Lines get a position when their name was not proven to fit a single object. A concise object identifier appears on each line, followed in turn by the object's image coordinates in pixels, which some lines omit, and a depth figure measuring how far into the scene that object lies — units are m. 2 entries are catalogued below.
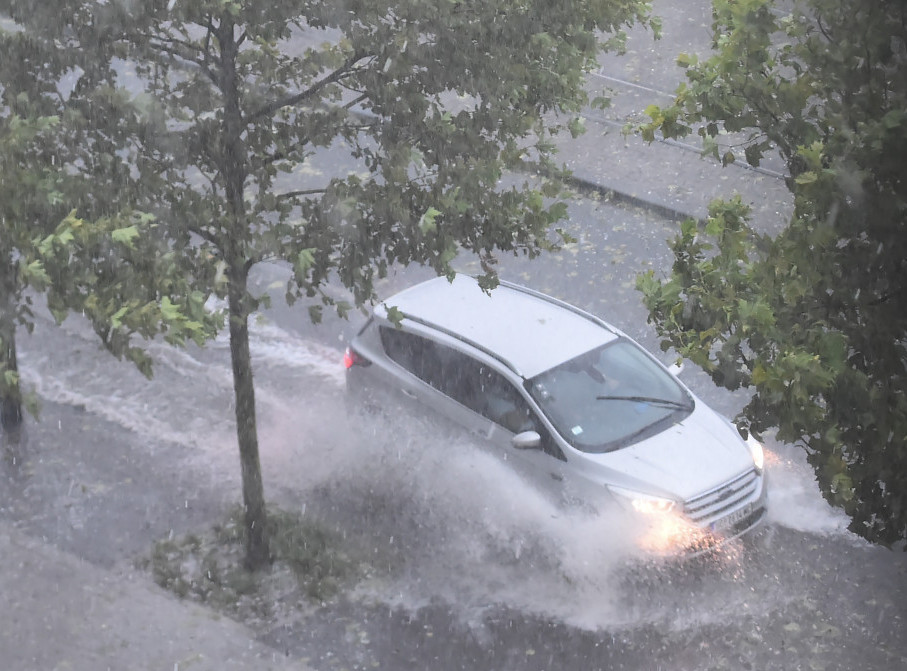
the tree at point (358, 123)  14.68
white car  17.78
